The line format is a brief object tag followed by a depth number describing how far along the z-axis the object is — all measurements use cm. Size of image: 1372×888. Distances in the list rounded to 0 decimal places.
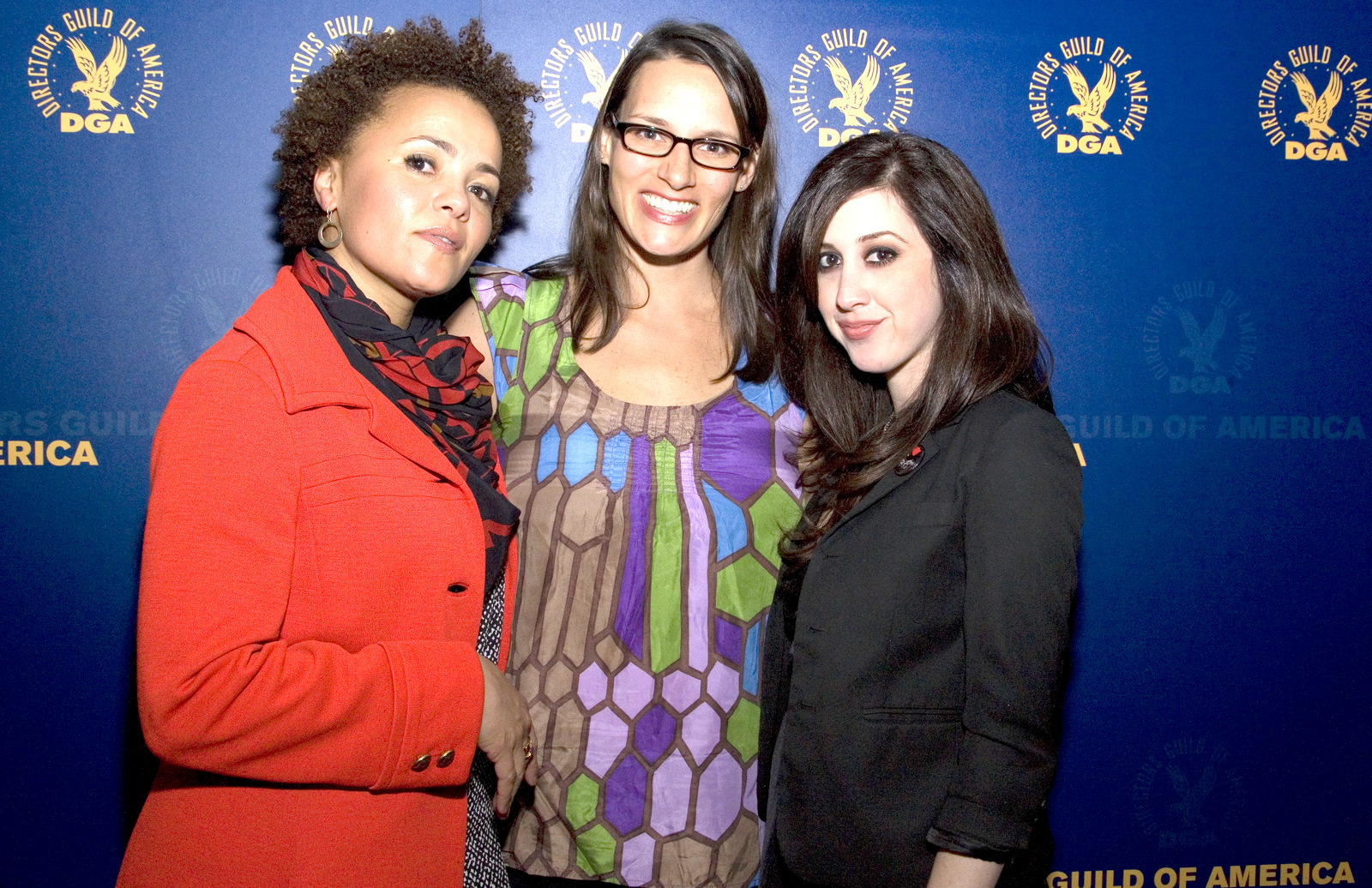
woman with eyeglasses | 149
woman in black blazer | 109
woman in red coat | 101
